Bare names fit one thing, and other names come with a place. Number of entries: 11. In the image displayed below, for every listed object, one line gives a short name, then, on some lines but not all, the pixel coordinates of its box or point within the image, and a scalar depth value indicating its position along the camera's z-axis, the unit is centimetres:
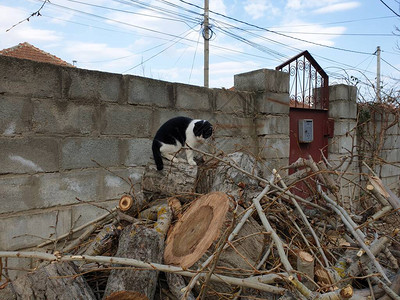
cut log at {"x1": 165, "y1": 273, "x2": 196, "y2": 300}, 215
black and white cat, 334
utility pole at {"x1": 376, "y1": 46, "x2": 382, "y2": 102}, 2250
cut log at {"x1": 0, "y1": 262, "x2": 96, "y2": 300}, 199
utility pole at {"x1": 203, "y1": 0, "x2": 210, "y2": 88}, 1263
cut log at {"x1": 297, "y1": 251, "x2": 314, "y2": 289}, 197
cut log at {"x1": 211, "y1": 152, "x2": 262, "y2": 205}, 274
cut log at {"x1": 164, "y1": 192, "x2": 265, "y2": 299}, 220
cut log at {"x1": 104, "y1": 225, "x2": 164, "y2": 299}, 206
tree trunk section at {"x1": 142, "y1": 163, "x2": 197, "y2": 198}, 286
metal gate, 546
